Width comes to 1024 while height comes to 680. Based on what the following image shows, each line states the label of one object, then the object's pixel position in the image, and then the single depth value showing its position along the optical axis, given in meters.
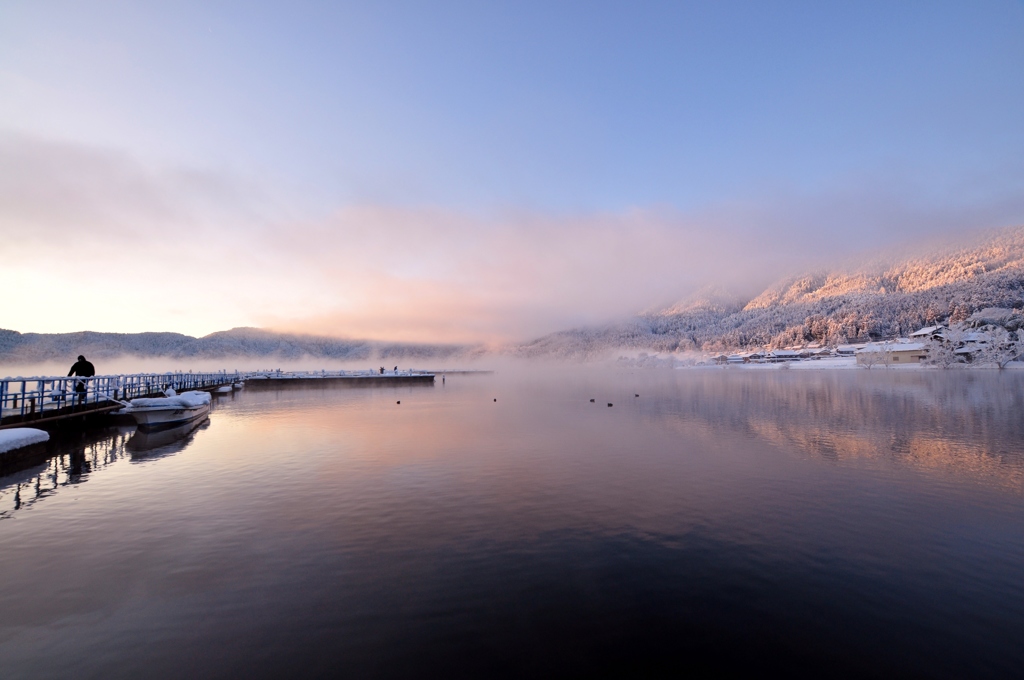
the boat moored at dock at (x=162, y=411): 27.88
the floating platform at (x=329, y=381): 82.12
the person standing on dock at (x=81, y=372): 29.01
